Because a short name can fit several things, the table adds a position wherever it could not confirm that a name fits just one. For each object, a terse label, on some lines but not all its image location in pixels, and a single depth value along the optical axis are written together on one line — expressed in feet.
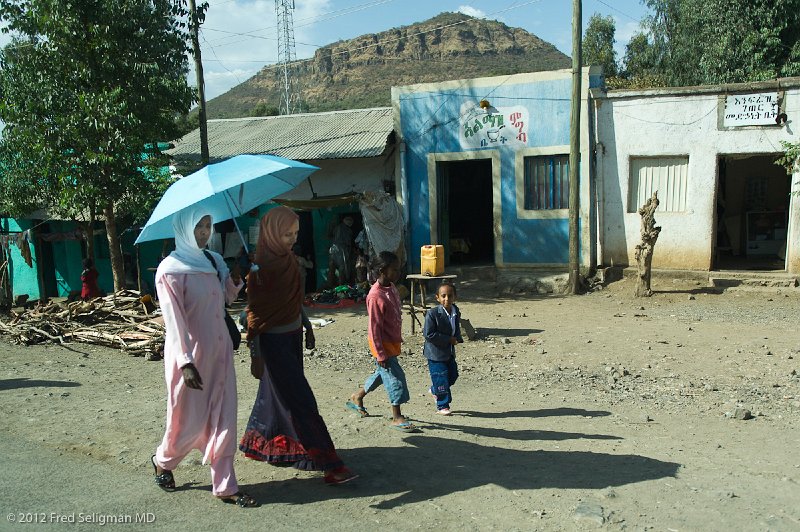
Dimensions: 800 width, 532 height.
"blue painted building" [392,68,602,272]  44.80
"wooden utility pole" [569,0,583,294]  41.60
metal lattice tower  121.02
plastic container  35.29
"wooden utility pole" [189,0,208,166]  44.68
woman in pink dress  12.82
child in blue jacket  18.62
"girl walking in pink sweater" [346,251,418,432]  17.39
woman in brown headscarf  13.67
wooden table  31.71
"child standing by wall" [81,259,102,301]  43.57
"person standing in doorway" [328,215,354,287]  49.52
